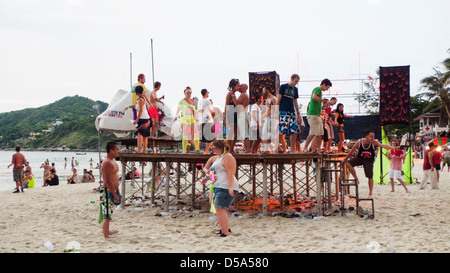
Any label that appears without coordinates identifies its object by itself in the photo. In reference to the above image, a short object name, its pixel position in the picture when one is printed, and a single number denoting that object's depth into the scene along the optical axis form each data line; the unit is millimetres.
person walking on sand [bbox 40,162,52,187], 21689
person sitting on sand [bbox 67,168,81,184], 22973
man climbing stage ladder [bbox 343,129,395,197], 10695
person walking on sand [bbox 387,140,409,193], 13820
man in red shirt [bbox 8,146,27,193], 16422
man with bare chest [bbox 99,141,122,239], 6930
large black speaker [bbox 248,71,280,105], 19109
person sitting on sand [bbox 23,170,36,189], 20688
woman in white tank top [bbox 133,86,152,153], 10434
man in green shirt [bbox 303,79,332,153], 9469
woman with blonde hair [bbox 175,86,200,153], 10938
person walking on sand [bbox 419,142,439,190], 15242
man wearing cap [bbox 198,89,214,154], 11094
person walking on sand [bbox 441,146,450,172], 24972
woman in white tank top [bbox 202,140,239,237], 7016
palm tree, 38259
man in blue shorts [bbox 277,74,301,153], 9617
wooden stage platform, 9398
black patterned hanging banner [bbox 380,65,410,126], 15609
